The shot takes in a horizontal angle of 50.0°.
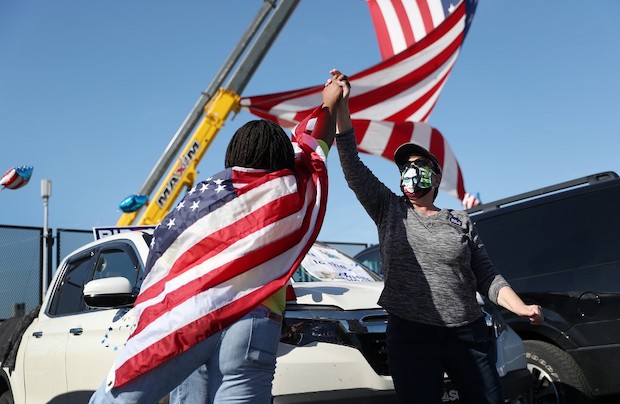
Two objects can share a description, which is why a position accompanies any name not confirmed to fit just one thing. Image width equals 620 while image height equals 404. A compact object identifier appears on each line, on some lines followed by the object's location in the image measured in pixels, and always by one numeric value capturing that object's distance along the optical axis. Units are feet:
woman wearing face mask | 10.02
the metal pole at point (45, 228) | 37.59
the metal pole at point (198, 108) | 39.01
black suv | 16.16
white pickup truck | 10.66
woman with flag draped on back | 7.29
